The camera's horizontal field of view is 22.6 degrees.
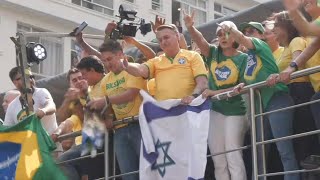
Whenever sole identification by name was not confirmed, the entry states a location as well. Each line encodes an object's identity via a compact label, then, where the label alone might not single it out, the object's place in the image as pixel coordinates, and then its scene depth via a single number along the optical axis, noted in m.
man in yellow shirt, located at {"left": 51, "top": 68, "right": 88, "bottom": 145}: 8.96
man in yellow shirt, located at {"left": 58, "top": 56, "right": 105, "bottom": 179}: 8.55
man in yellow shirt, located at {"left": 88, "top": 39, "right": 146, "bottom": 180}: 7.97
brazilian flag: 8.74
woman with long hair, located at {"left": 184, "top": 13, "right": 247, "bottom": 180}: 7.21
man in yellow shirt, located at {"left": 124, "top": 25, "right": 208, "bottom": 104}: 7.49
